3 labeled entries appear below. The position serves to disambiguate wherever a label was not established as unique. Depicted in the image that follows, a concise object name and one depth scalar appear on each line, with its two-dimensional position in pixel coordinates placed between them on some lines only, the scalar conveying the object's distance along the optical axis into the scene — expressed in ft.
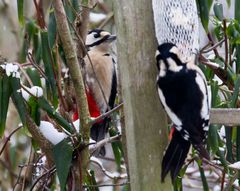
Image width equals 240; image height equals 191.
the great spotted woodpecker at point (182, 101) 11.82
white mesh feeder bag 12.42
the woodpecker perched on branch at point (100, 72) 19.75
